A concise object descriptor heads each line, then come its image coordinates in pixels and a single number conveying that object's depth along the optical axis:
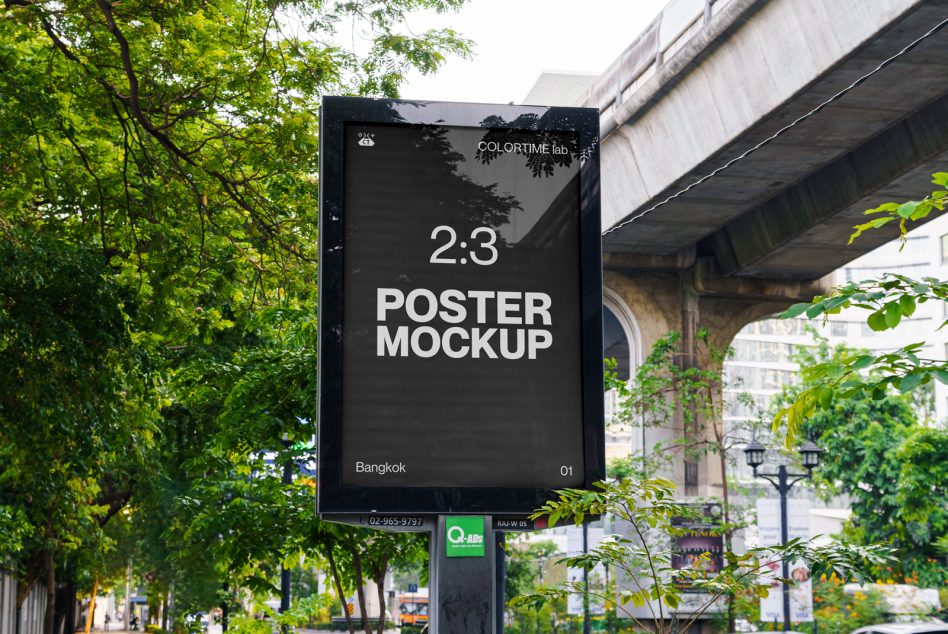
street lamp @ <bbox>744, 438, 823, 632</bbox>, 23.33
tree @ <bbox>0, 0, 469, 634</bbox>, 11.59
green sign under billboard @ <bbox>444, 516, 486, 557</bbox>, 5.02
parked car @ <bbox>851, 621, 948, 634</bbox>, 15.25
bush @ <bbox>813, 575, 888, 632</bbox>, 28.22
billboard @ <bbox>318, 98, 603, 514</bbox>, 5.19
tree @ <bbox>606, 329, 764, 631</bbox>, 26.31
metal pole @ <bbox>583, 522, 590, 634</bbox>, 27.55
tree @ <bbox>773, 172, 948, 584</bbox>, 37.62
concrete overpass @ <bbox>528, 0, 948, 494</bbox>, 16.72
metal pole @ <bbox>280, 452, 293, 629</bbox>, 11.64
